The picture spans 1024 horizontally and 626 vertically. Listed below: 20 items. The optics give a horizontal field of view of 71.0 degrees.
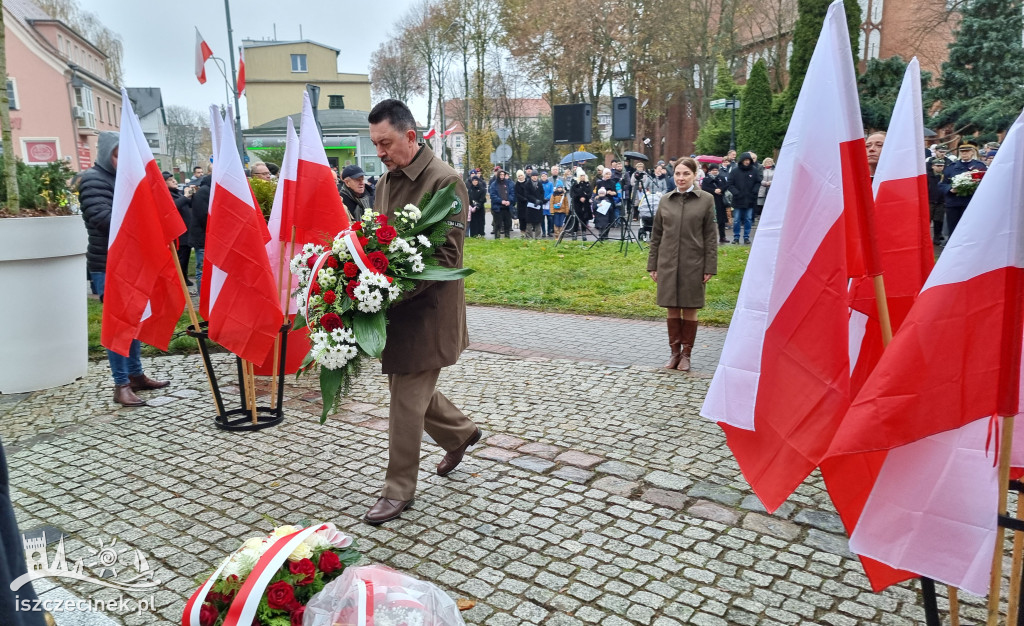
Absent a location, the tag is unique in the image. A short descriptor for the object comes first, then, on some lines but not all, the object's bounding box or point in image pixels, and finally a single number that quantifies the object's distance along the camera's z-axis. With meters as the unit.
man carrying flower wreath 4.09
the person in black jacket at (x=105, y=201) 6.75
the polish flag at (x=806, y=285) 2.38
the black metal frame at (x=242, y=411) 5.77
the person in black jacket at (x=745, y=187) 17.19
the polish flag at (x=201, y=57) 9.77
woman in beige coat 7.29
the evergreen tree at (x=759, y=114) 28.95
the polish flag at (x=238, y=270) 5.48
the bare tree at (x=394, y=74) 53.94
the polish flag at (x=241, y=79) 9.40
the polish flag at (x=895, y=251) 2.55
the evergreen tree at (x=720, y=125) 30.77
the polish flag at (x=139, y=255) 5.57
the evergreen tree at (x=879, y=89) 25.48
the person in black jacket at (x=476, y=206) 21.58
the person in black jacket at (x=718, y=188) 17.14
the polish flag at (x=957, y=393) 2.05
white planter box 6.76
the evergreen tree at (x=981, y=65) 22.52
